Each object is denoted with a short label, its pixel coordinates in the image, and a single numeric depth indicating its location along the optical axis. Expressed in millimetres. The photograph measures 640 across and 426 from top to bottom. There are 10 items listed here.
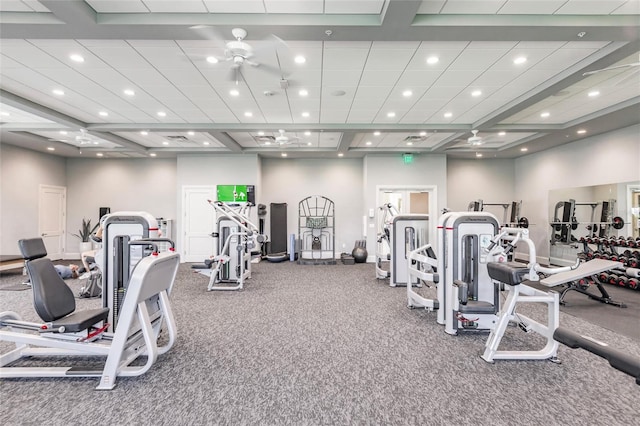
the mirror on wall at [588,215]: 6047
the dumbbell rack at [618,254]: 5301
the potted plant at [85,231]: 9148
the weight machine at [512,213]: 7623
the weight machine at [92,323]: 2365
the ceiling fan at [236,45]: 3158
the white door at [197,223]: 8844
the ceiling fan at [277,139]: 6633
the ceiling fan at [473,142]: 6762
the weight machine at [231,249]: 5562
